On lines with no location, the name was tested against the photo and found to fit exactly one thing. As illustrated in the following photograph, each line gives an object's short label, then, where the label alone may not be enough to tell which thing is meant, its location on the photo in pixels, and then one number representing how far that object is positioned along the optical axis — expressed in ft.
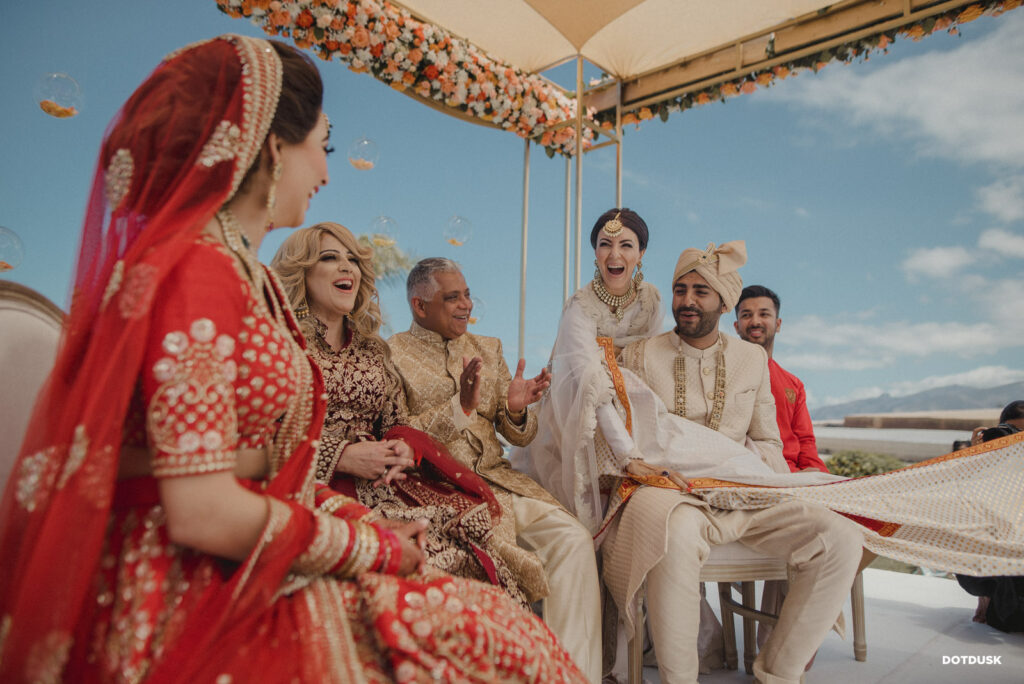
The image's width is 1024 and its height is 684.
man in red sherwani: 11.23
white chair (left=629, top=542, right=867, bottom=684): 7.89
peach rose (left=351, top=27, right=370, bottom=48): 13.15
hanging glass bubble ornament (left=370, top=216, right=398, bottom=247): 18.26
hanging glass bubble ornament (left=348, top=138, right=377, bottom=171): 17.33
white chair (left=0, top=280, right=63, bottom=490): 4.35
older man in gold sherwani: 7.83
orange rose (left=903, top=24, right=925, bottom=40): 12.86
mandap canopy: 12.94
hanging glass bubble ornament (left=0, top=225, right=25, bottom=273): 13.32
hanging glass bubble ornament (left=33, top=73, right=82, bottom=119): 13.96
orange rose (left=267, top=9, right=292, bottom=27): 12.26
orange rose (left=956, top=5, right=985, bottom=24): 12.24
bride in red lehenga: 3.03
